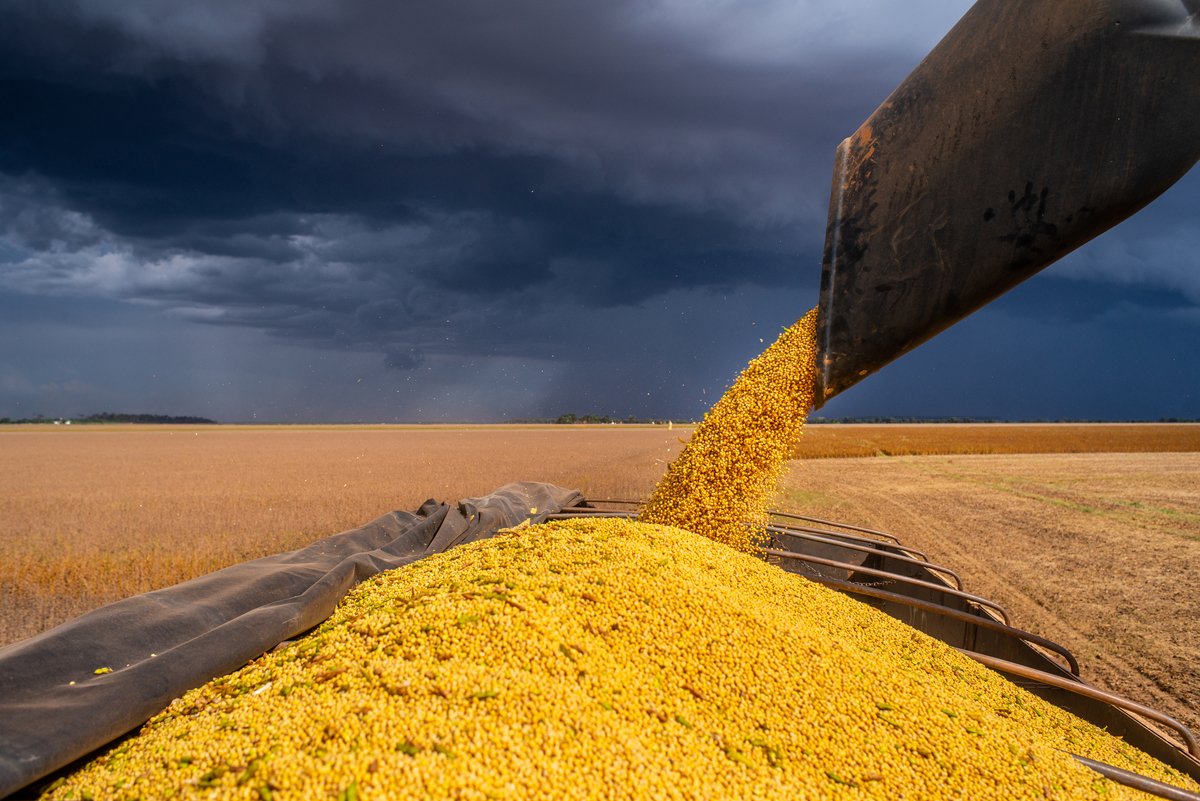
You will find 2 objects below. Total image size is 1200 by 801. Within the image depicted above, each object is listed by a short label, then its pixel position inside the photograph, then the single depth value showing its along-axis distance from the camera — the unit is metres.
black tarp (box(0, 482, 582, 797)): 1.51
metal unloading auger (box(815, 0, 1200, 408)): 1.65
